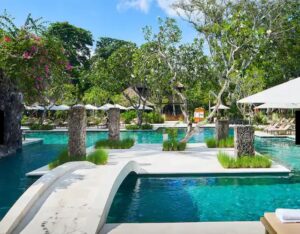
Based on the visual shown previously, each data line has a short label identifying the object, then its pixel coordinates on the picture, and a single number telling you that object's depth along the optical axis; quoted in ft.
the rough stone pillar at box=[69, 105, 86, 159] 26.92
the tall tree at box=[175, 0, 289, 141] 37.29
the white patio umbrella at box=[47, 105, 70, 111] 70.25
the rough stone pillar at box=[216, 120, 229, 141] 37.57
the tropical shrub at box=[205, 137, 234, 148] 37.20
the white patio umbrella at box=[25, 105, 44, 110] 73.14
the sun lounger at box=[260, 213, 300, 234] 8.37
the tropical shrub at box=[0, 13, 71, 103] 24.08
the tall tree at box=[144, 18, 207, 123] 37.48
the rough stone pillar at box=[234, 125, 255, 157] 26.82
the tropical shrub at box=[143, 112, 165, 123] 84.73
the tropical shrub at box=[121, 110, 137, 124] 79.79
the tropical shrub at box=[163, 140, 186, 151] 35.28
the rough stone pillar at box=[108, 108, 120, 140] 40.15
